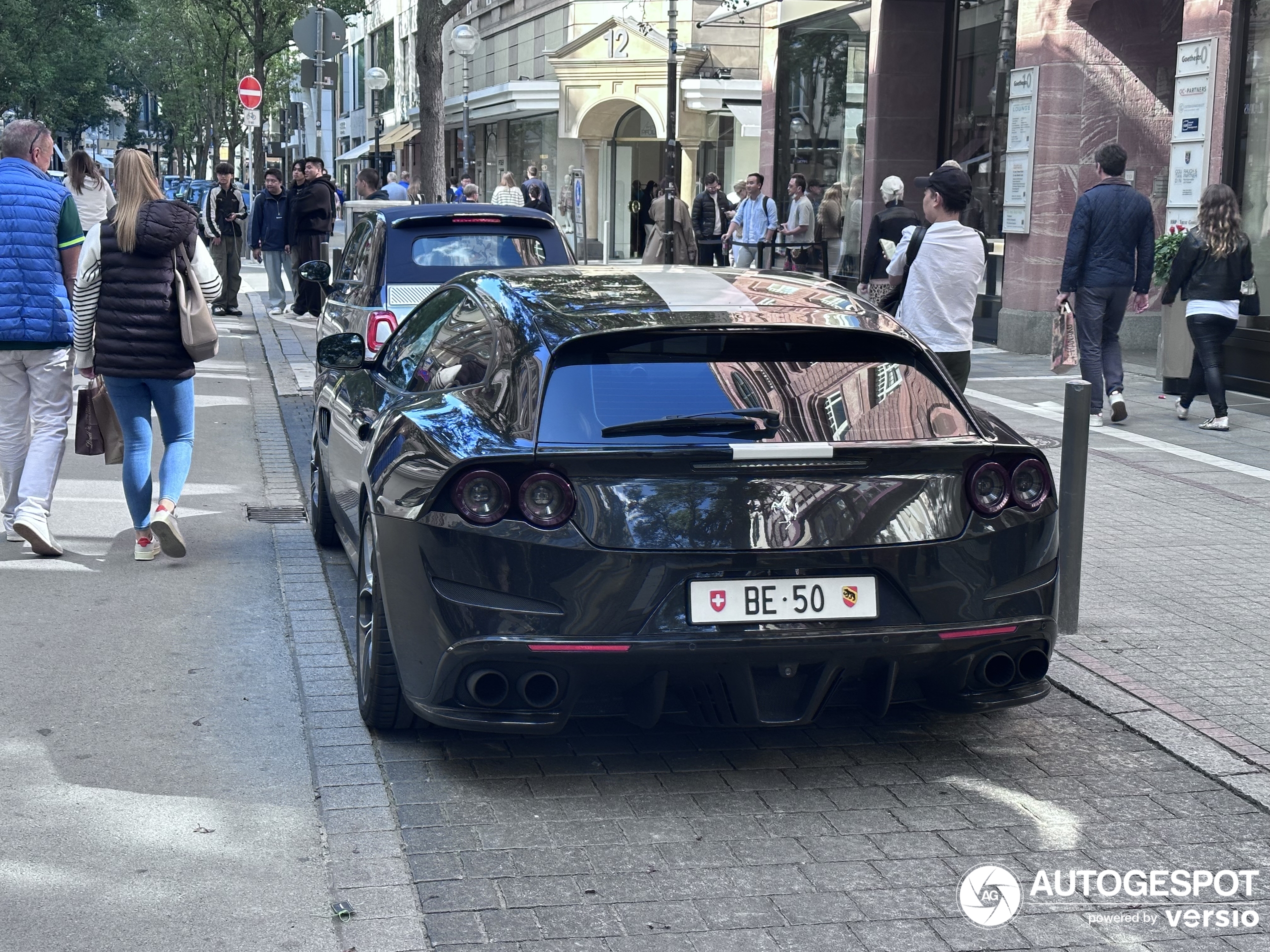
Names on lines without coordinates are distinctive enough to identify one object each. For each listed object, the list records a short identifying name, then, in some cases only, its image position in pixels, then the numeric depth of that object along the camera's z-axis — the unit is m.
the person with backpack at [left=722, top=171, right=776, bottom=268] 24.69
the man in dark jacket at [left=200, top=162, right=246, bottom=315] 21.12
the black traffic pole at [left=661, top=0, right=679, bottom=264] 26.73
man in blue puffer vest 7.55
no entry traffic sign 26.28
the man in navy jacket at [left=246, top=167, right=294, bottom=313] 20.50
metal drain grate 8.81
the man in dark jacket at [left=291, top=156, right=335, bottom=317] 20.20
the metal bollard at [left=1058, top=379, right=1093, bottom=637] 6.23
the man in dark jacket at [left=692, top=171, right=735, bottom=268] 27.92
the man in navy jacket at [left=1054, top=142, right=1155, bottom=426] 11.91
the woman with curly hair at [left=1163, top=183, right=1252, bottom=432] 11.82
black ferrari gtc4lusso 4.43
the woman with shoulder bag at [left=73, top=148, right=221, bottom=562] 7.24
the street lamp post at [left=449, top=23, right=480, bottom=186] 38.72
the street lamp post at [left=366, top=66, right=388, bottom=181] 40.00
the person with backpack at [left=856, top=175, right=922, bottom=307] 14.63
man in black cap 8.42
